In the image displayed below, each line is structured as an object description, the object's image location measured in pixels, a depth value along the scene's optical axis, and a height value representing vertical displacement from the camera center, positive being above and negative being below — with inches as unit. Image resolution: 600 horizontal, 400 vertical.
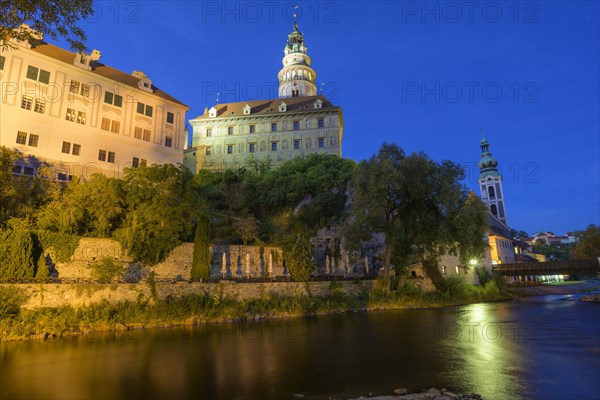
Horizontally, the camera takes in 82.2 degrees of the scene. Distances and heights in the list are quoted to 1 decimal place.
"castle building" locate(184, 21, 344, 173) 2504.9 +1070.0
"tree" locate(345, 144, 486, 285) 1142.3 +246.5
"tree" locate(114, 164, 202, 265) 1023.6 +210.8
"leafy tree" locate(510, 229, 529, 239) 6011.8 +706.2
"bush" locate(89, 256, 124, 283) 923.8 +34.7
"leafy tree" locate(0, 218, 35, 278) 791.7 +70.1
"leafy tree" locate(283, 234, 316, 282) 1148.6 +57.9
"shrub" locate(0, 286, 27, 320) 716.7 -34.7
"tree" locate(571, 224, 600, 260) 1934.1 +166.6
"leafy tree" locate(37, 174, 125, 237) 996.6 +224.9
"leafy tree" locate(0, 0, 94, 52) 527.2 +410.5
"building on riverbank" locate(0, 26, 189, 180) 1338.6 +728.7
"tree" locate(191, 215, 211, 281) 1077.5 +91.9
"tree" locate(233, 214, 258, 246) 1424.7 +208.7
